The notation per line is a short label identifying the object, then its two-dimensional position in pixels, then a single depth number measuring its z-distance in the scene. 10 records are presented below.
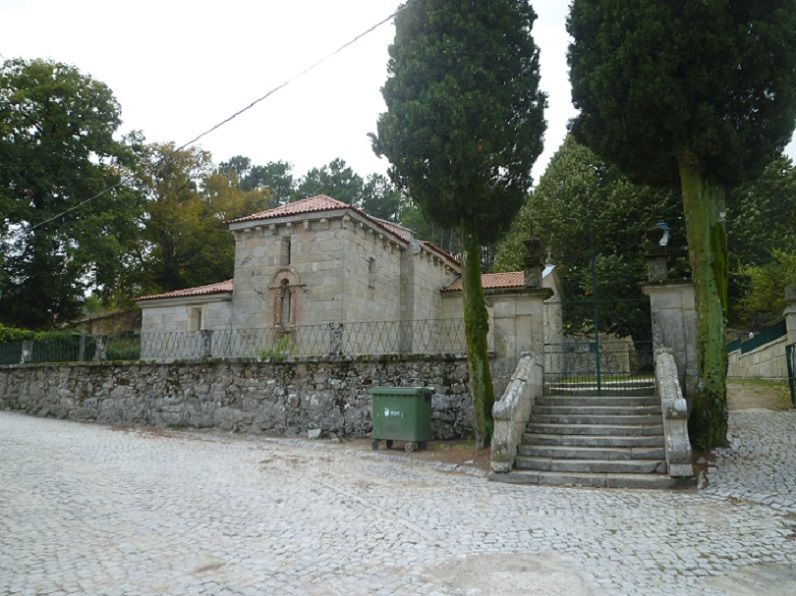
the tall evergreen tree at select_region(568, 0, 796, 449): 8.66
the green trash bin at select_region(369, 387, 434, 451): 10.55
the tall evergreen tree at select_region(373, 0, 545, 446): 9.92
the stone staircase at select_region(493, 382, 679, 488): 7.94
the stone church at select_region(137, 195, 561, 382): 19.02
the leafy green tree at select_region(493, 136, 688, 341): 21.30
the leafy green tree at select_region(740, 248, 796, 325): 19.14
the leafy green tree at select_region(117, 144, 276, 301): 32.31
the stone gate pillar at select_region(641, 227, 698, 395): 9.91
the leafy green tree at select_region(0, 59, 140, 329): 25.83
